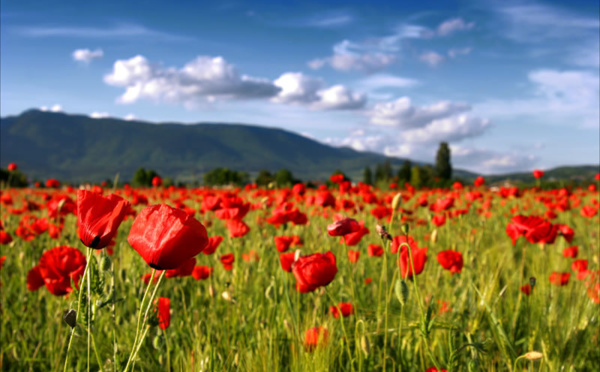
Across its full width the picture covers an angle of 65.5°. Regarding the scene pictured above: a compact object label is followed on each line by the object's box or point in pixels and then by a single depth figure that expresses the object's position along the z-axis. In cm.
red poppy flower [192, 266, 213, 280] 187
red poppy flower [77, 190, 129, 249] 81
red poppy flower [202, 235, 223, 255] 183
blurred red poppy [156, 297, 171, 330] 133
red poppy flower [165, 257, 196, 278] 139
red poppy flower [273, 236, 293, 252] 204
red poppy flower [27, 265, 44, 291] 154
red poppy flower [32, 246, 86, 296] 132
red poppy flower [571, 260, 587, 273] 236
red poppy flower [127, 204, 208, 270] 77
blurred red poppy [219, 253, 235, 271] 199
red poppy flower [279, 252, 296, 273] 166
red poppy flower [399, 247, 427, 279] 144
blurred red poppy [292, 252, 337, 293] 126
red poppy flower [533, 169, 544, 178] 463
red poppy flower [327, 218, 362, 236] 118
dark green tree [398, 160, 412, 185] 6603
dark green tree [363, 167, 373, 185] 8431
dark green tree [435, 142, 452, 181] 7738
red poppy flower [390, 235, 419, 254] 148
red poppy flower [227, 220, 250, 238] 214
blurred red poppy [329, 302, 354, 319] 162
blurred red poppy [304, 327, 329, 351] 129
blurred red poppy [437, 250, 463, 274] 179
